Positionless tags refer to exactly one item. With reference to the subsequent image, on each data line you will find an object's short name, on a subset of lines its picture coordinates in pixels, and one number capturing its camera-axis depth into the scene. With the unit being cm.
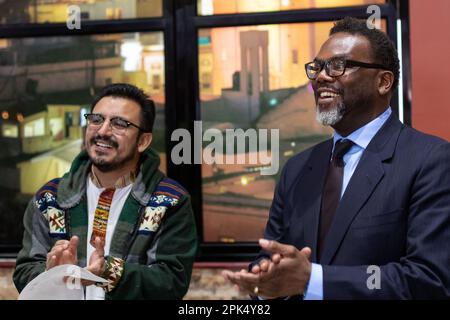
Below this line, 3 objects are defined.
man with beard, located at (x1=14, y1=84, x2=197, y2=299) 275
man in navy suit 212
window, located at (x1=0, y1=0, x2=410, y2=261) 444
